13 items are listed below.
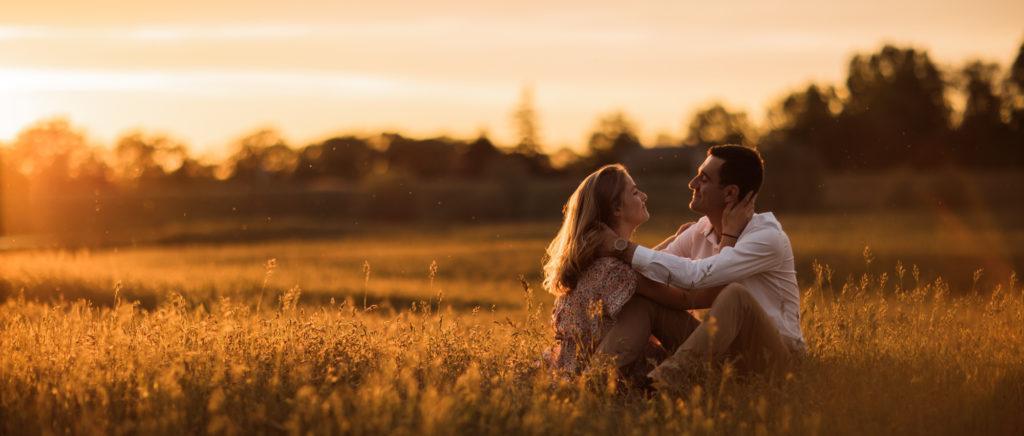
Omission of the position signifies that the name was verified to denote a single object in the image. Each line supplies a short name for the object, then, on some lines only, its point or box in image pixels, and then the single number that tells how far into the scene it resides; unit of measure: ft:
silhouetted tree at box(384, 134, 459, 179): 329.31
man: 21.35
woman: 22.21
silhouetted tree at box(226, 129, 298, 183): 359.87
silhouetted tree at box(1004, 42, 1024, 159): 168.44
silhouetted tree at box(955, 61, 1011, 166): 196.95
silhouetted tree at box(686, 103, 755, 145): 328.29
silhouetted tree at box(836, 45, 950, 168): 217.77
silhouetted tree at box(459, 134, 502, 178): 319.68
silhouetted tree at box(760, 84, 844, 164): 237.04
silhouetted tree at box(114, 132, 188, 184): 327.71
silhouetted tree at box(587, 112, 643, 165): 296.38
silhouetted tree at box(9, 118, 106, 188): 261.44
